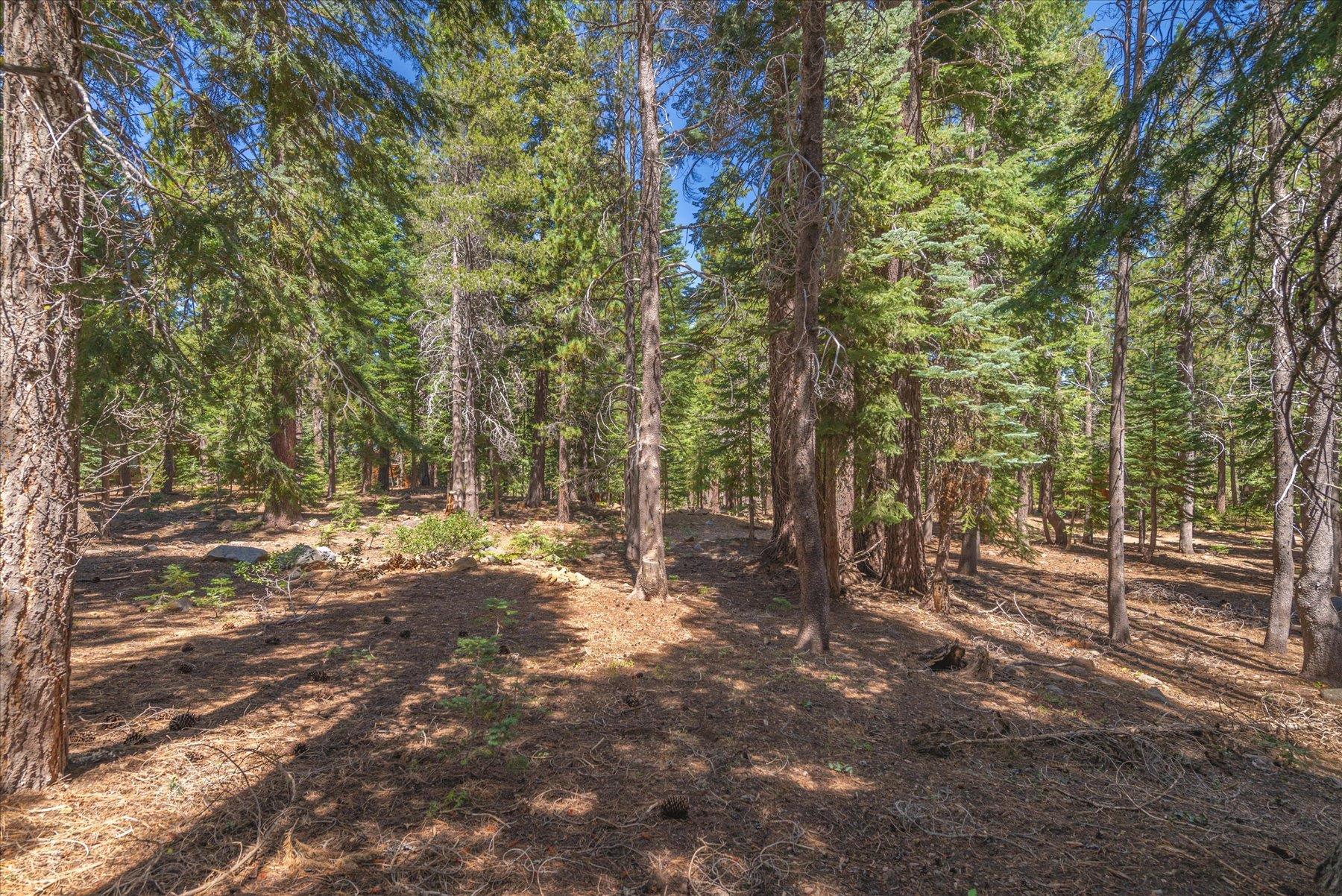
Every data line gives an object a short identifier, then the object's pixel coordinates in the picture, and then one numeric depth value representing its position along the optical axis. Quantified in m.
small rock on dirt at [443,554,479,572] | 11.92
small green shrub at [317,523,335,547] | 12.15
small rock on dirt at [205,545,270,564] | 11.44
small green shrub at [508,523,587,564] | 12.86
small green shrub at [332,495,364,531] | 12.39
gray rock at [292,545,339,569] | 11.12
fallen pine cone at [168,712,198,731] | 4.30
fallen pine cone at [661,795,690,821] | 3.65
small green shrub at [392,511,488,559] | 11.98
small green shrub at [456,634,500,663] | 6.21
